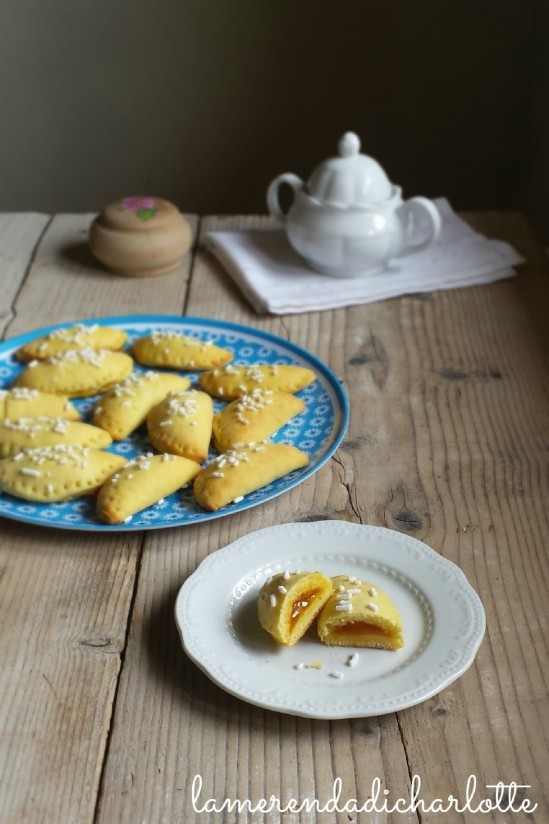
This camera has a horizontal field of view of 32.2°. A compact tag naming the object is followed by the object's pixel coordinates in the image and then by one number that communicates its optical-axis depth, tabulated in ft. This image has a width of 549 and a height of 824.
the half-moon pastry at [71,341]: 3.99
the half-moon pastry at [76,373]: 3.76
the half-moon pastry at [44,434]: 3.30
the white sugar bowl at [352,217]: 4.53
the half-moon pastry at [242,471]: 3.04
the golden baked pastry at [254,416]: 3.38
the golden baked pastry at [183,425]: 3.31
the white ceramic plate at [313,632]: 2.32
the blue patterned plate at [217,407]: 3.02
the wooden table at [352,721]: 2.18
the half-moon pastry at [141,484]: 2.98
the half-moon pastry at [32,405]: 3.52
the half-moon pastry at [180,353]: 3.92
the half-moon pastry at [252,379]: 3.69
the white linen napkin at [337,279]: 4.56
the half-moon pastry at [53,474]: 3.08
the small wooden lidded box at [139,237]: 4.72
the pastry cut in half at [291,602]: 2.45
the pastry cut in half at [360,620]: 2.44
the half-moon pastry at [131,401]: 3.49
